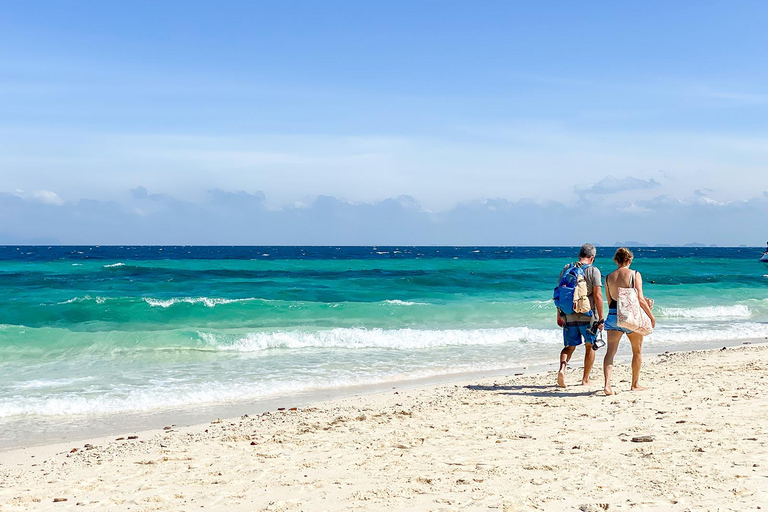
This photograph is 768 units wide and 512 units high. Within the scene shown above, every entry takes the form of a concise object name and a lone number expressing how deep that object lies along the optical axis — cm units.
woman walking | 693
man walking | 718
